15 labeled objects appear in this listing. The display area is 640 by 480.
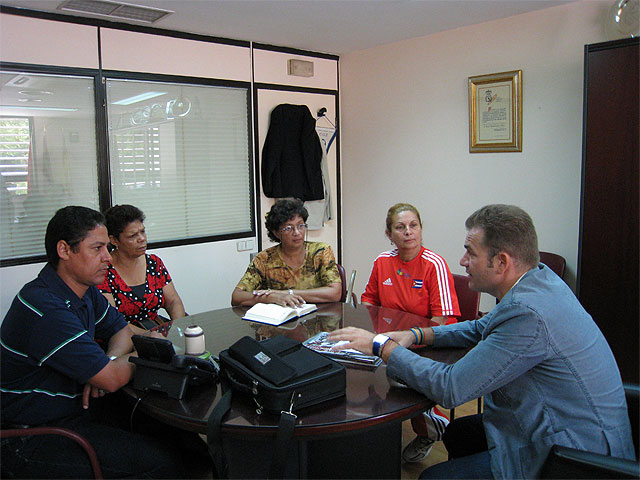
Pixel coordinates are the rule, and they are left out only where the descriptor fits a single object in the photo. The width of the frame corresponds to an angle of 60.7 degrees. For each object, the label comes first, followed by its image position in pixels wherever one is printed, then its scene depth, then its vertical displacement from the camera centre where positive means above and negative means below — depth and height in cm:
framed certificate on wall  407 +54
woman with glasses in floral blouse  299 -46
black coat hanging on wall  485 +27
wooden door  319 -10
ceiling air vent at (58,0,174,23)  343 +117
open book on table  254 -60
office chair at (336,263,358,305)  327 -63
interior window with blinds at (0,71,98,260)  356 +24
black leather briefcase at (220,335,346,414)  158 -57
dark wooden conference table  157 -67
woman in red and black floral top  288 -49
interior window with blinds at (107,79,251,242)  408 +25
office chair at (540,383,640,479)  135 -71
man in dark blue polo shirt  178 -66
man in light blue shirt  154 -55
